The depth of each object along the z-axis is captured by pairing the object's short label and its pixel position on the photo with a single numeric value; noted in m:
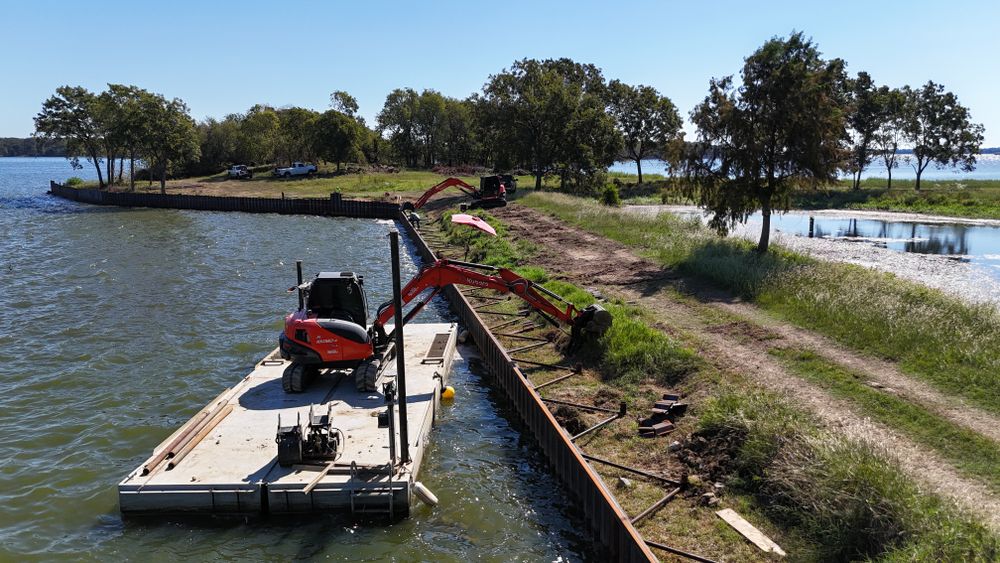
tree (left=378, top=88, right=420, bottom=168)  111.94
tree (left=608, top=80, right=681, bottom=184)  82.56
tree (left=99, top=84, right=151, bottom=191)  72.12
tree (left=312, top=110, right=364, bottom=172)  89.38
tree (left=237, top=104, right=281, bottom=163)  103.25
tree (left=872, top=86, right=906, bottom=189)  72.00
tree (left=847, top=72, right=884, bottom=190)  72.56
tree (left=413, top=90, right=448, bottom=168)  110.19
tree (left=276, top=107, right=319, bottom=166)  97.19
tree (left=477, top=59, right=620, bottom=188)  63.97
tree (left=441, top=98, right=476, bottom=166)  111.17
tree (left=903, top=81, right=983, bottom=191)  70.75
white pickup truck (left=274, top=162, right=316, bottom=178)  90.81
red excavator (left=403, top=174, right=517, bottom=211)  51.59
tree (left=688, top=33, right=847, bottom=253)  27.53
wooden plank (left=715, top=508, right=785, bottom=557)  9.41
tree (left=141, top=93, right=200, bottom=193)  73.06
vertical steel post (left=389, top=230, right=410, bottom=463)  10.52
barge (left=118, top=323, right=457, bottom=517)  11.37
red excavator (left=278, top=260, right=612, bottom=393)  14.55
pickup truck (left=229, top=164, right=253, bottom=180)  93.00
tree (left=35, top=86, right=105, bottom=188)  77.56
